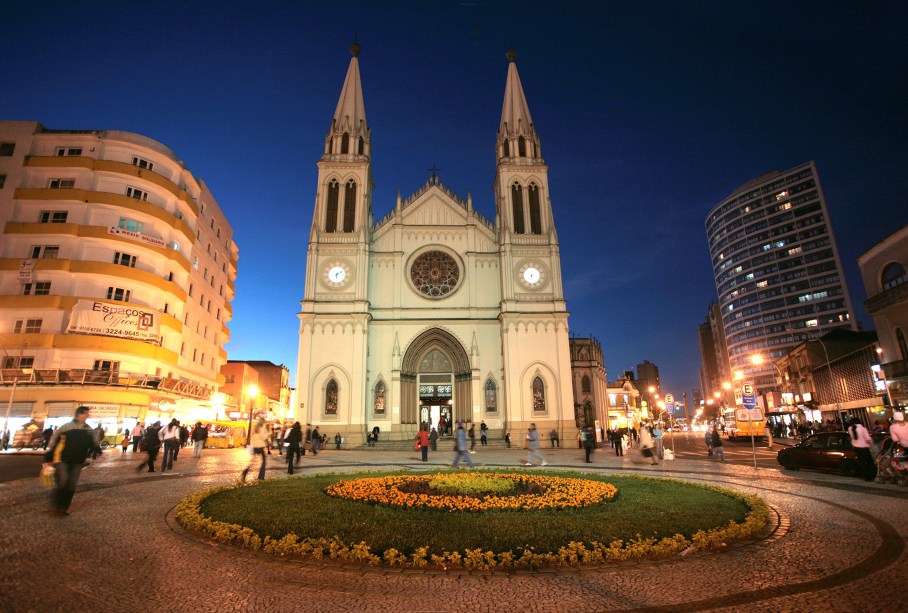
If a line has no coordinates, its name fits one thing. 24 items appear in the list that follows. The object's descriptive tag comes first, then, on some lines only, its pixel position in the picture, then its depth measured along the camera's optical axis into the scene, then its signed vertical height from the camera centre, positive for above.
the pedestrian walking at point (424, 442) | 21.50 -0.51
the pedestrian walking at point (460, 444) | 15.72 -0.46
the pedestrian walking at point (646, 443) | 19.03 -0.65
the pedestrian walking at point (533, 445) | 18.75 -0.63
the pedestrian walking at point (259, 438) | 13.48 -0.15
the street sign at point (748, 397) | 17.69 +1.10
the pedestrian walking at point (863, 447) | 13.76 -0.68
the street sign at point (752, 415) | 17.08 +0.40
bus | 35.81 -0.25
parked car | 14.74 -0.97
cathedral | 34.91 +9.35
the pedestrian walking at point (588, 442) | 20.12 -0.58
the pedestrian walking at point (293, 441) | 16.06 -0.31
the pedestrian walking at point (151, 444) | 15.42 -0.31
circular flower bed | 8.62 -1.30
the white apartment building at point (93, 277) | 29.59 +10.60
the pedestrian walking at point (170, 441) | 16.47 -0.25
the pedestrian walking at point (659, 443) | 21.03 -0.74
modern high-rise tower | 90.88 +31.26
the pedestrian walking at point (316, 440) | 26.05 -0.47
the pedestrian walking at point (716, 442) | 20.41 -0.67
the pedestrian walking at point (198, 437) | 21.72 -0.16
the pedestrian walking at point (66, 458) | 7.90 -0.37
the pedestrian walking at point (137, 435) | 23.66 -0.02
